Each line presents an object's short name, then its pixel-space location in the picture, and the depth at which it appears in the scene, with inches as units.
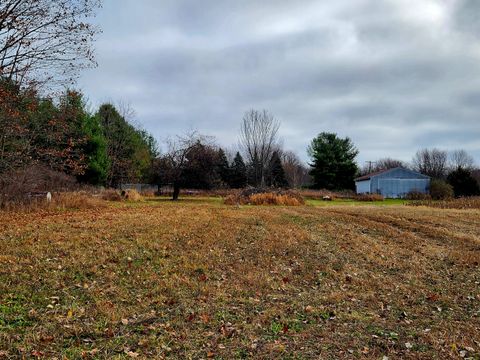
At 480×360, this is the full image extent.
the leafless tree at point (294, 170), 2249.9
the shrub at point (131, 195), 758.5
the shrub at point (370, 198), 1272.8
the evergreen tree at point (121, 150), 1305.4
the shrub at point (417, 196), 1246.6
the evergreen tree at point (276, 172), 1516.4
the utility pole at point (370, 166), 2609.7
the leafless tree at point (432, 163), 2569.9
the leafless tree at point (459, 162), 2630.4
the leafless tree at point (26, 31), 352.2
